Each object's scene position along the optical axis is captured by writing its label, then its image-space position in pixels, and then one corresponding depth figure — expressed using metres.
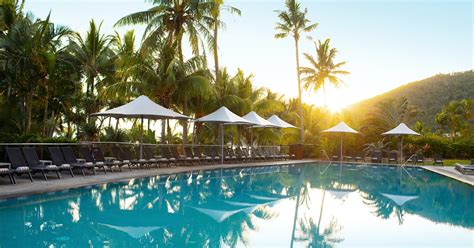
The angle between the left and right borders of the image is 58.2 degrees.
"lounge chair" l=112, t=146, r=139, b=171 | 14.45
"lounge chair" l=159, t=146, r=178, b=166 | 16.77
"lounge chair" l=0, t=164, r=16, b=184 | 9.19
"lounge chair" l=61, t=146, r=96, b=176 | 11.98
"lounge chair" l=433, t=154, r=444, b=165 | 23.75
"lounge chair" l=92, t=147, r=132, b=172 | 13.35
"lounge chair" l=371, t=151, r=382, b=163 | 25.30
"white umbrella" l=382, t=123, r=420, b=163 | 24.39
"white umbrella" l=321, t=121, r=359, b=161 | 25.67
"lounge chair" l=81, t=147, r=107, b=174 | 12.71
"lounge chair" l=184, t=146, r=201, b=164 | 18.50
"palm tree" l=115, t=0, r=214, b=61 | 20.28
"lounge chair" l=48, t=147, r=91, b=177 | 11.43
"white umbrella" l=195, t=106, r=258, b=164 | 19.13
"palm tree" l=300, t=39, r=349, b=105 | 33.00
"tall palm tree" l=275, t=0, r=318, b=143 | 30.20
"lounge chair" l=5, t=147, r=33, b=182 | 9.75
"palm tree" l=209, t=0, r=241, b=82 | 22.59
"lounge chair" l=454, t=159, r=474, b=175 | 17.25
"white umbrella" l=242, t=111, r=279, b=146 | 21.98
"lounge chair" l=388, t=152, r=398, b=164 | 25.61
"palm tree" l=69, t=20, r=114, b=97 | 22.83
